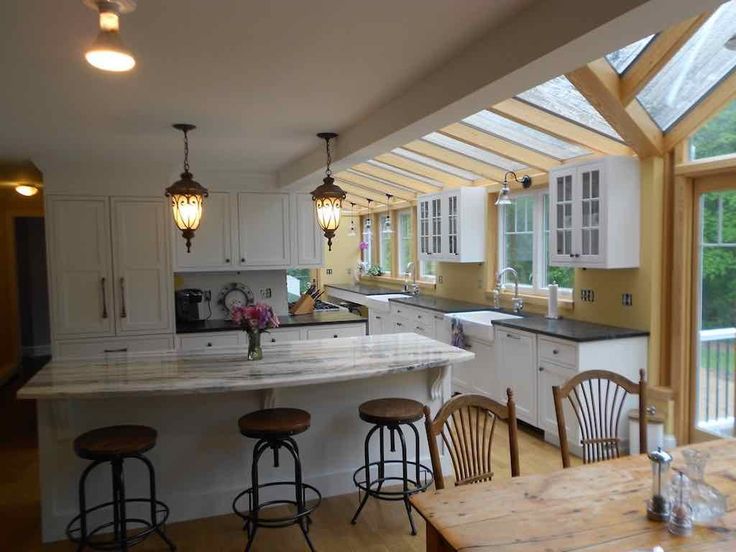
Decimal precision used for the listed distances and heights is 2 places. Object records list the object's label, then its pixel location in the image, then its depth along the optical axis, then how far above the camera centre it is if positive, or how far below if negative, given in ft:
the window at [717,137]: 11.07 +2.46
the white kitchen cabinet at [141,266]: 15.83 -0.14
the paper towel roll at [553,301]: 15.35 -1.33
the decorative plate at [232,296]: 18.17 -1.24
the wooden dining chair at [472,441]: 6.73 -2.42
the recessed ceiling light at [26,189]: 18.98 +2.63
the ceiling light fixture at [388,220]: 26.17 +1.95
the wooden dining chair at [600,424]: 7.52 -2.44
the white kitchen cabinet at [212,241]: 16.63 +0.60
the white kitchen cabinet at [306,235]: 18.02 +0.77
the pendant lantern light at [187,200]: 11.28 +1.27
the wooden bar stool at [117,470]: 8.27 -3.29
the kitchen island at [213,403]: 9.28 -2.78
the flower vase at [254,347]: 10.49 -1.72
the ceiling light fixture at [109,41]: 4.76 +1.96
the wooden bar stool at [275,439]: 8.88 -3.01
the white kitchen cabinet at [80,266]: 15.25 -0.11
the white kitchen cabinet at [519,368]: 13.94 -3.03
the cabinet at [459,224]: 18.78 +1.15
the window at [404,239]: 27.09 +0.89
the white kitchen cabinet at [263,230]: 17.38 +0.96
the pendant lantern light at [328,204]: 11.84 +1.19
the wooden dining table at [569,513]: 4.83 -2.58
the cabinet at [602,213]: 12.82 +1.00
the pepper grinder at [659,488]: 5.17 -2.29
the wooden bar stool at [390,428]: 9.60 -3.17
